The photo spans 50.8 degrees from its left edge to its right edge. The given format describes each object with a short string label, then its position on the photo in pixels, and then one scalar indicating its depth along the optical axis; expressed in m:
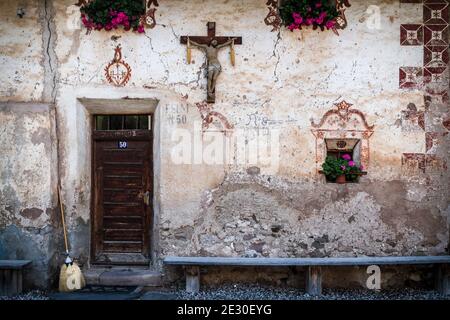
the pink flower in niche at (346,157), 6.26
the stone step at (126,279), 6.26
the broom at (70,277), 6.00
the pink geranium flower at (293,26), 6.20
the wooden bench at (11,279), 5.84
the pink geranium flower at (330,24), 6.21
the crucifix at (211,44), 6.18
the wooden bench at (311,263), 5.84
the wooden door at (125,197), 6.55
